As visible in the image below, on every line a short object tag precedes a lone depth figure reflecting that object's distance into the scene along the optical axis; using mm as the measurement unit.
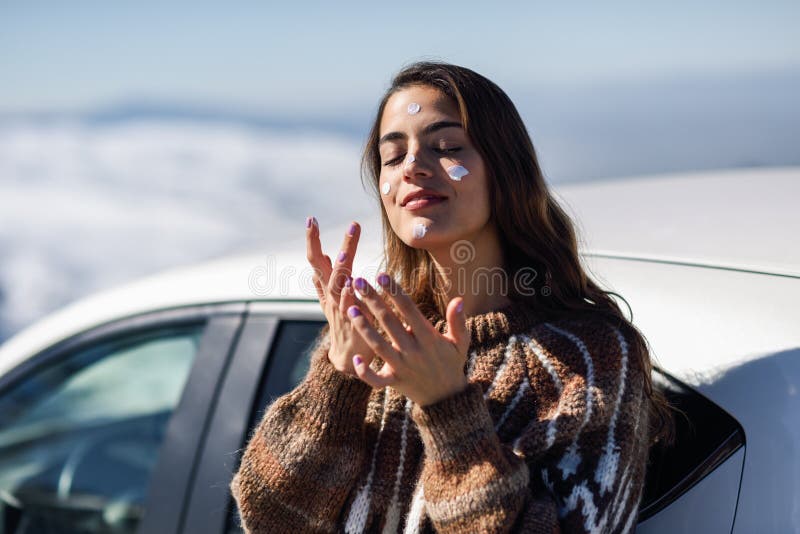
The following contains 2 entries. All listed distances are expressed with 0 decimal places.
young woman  1458
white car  1577
